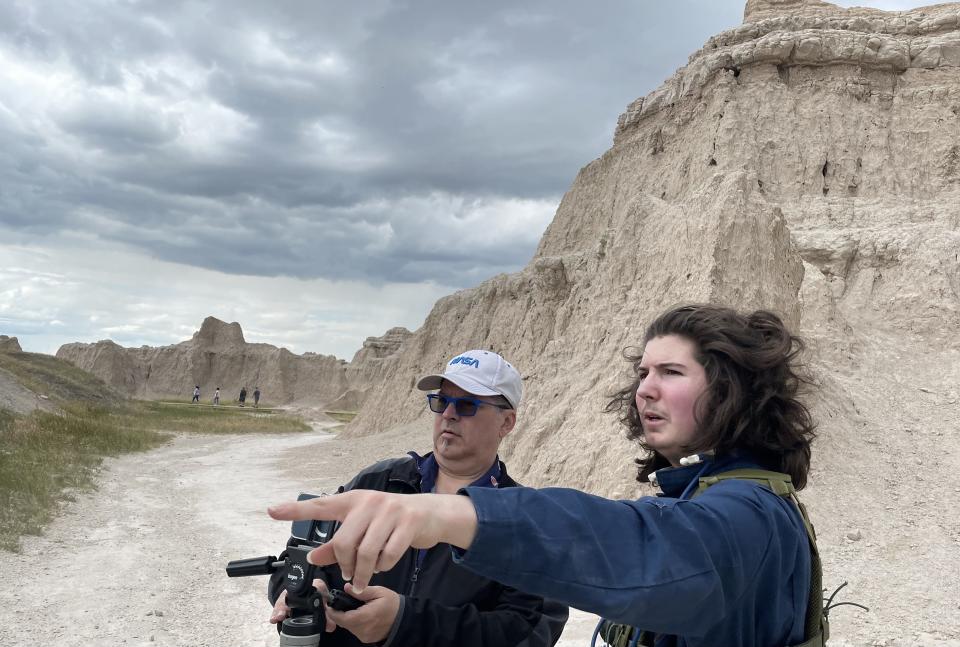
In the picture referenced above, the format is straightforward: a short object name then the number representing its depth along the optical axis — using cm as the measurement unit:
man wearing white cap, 217
